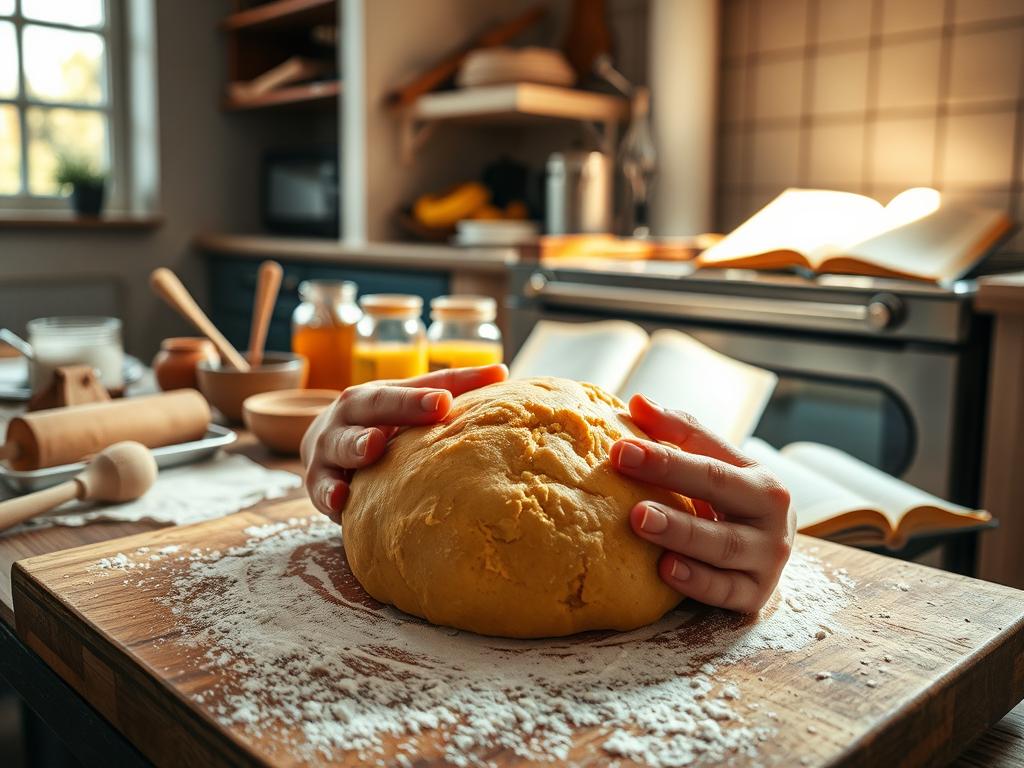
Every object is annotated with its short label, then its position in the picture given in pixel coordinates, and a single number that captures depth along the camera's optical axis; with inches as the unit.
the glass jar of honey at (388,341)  42.6
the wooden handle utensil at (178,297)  43.4
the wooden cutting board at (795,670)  17.2
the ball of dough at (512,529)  21.5
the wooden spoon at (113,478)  30.7
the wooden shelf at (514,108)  93.7
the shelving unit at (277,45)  119.3
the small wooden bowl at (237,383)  45.1
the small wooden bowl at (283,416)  38.7
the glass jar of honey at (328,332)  48.3
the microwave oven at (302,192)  117.6
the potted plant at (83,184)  121.9
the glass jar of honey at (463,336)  42.6
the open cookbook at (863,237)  58.7
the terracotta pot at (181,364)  49.0
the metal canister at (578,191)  90.0
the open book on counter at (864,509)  32.6
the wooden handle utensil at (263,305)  46.6
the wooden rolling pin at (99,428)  33.9
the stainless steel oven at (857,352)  56.1
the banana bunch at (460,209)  103.3
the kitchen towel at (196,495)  31.1
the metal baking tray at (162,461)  32.9
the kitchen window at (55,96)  122.3
